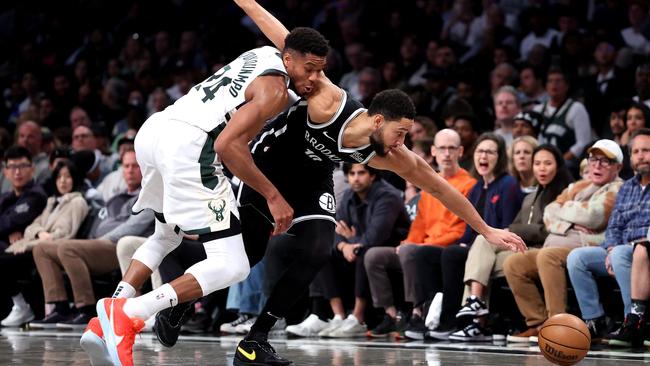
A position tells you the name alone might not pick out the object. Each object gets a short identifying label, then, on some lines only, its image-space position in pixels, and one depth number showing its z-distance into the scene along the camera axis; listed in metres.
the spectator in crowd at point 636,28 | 17.93
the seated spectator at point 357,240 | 13.98
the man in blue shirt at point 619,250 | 11.77
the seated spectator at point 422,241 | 13.48
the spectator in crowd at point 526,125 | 15.15
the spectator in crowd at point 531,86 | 17.03
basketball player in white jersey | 8.55
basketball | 9.36
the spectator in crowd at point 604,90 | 16.23
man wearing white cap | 12.36
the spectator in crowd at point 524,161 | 13.96
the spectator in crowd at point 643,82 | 14.86
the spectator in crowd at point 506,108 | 15.82
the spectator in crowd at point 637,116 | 13.66
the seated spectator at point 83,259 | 15.36
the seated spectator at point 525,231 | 12.83
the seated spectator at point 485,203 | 13.16
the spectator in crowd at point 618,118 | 14.46
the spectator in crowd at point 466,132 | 15.23
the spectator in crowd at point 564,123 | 15.44
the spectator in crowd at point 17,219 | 16.30
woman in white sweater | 16.12
